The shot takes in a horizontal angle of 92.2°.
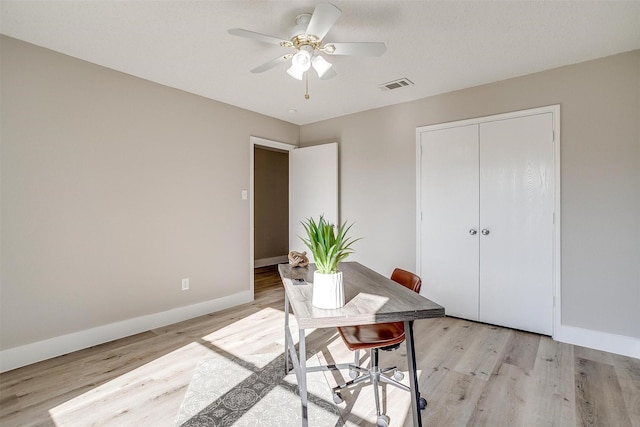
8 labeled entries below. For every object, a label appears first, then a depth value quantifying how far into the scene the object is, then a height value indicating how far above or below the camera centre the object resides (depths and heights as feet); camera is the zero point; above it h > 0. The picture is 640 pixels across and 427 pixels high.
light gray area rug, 5.82 -3.83
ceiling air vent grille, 10.30 +4.55
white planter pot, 4.66 -1.15
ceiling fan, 6.04 +3.71
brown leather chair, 5.67 -2.33
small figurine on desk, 7.61 -1.10
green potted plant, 4.67 -0.79
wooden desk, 4.32 -1.39
